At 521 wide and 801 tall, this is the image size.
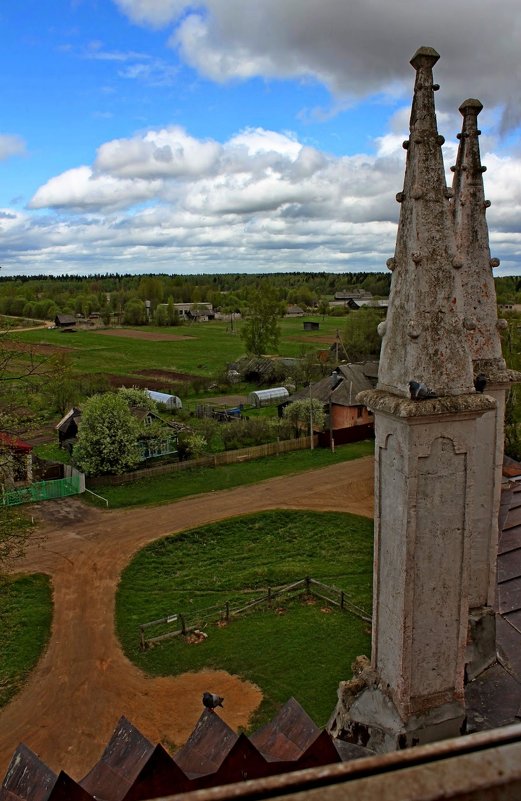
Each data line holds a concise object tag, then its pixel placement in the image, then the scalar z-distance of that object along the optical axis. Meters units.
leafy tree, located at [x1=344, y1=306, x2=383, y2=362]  62.34
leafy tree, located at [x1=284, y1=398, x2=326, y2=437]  37.12
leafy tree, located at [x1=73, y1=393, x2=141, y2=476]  28.97
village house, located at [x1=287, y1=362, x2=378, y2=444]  37.16
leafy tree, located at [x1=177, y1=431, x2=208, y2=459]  32.22
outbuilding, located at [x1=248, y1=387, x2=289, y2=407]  47.34
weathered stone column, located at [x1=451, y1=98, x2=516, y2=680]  7.67
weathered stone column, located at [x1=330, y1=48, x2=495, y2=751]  6.13
